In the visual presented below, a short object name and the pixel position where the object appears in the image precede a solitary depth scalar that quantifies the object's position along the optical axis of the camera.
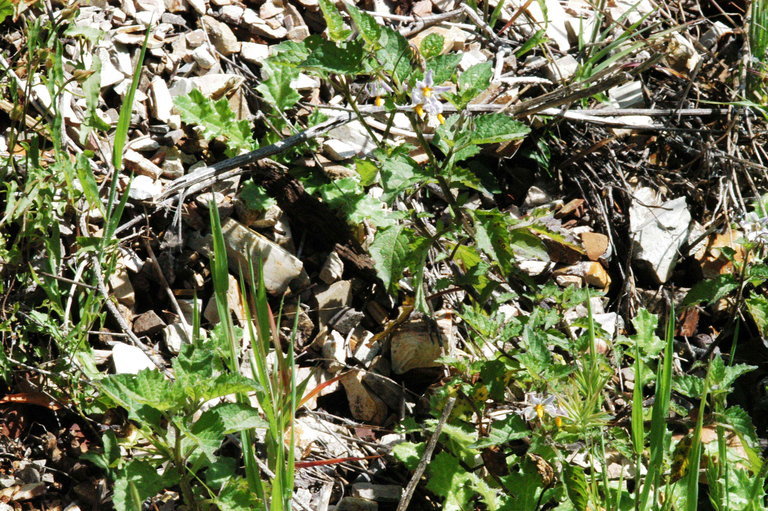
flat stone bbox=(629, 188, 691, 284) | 5.88
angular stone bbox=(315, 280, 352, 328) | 5.11
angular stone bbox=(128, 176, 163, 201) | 4.84
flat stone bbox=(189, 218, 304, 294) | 4.97
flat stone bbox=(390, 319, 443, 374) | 5.00
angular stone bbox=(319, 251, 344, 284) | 5.12
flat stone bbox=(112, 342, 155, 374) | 4.44
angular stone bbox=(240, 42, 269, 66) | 5.74
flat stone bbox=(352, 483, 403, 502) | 4.54
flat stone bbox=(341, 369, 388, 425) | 4.95
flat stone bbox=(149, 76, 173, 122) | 5.22
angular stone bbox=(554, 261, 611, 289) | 5.82
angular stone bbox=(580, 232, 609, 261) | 5.91
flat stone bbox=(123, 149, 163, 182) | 4.98
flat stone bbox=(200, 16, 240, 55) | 5.68
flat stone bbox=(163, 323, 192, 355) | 4.75
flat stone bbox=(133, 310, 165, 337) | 4.77
